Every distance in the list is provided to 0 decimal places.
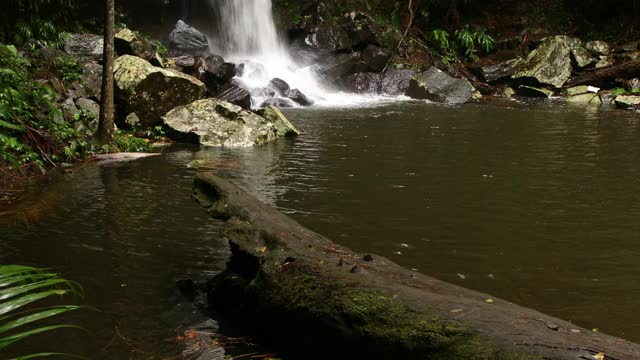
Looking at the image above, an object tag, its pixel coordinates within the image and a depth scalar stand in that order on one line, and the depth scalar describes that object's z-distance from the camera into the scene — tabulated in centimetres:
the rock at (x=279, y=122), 1334
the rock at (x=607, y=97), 1993
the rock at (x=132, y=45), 1391
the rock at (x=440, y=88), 2078
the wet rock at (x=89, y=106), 1147
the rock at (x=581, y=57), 2277
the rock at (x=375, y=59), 2320
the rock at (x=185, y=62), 1612
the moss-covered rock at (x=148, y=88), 1249
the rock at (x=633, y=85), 2059
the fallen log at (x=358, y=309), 289
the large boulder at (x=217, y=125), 1230
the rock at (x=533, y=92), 2167
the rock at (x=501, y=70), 2294
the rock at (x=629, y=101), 1862
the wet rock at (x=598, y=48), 2336
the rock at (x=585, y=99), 2017
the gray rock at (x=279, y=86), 1947
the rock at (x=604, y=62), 2247
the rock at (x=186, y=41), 1823
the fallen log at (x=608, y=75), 2147
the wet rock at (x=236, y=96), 1547
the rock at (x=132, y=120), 1245
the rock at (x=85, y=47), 1363
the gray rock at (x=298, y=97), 1909
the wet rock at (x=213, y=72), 1627
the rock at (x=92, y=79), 1226
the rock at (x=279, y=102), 1856
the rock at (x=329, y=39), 2378
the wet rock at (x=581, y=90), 2111
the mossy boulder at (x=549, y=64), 2228
